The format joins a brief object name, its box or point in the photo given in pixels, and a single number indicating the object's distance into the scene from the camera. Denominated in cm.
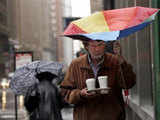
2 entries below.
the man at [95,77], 462
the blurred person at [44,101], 700
